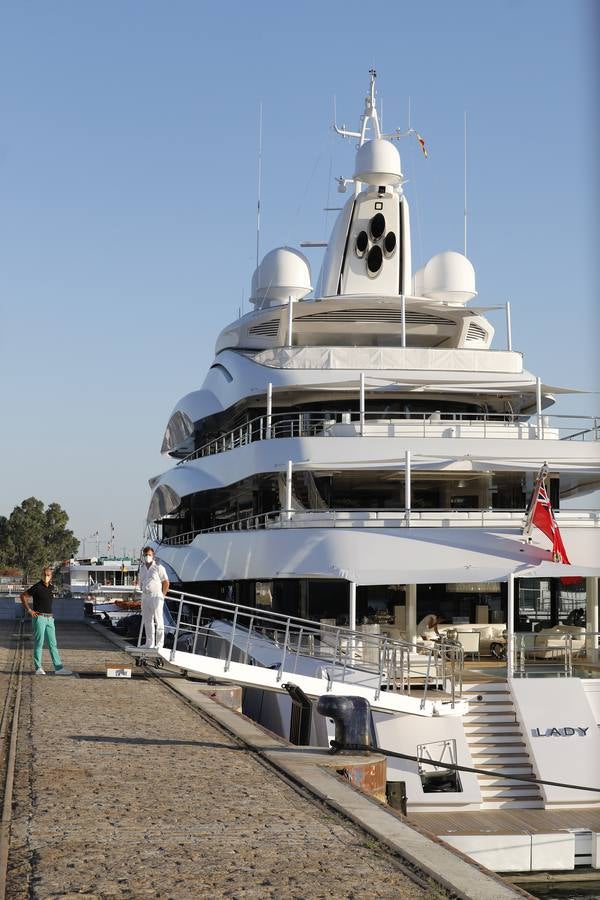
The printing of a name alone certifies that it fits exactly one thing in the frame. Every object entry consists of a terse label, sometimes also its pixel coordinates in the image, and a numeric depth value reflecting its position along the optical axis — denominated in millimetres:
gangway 16922
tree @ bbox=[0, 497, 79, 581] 135250
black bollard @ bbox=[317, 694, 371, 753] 12070
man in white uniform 17016
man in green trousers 17766
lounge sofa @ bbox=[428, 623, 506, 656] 22719
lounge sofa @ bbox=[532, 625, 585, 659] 19562
